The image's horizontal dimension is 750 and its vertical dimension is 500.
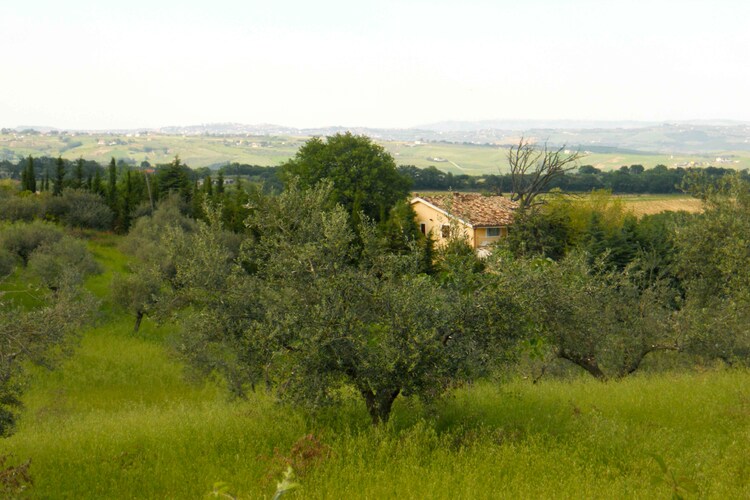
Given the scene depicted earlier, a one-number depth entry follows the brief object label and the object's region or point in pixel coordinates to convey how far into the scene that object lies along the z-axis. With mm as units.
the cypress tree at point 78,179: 74000
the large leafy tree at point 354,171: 68438
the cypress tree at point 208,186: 71694
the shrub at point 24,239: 41281
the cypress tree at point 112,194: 67375
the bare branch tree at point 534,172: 62344
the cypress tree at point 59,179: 69244
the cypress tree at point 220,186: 74981
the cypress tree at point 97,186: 72812
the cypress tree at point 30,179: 77031
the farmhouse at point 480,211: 62812
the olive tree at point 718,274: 23312
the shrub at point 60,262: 37781
